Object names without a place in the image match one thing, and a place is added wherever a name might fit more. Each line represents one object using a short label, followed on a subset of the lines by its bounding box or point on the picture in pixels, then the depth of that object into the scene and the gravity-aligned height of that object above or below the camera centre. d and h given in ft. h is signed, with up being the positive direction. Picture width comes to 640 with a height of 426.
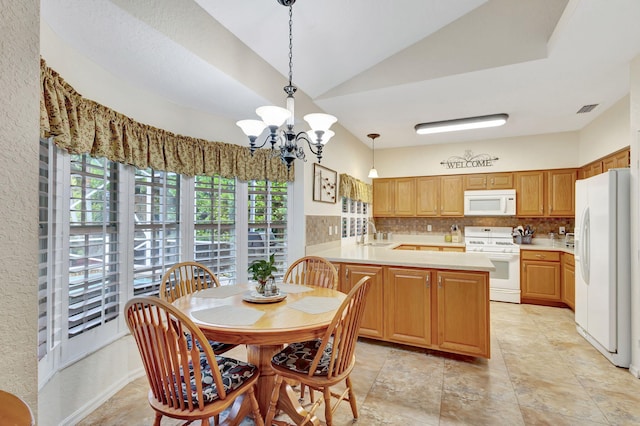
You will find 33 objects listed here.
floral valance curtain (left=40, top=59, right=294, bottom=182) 5.37 +1.77
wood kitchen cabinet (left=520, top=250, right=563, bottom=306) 14.32 -2.88
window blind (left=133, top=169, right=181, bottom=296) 7.98 -0.34
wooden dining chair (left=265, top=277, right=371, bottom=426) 5.08 -2.64
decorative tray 6.27 -1.72
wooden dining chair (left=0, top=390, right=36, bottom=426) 2.17 -1.46
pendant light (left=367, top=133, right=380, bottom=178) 15.58 +4.07
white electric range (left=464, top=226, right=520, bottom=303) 15.01 -2.51
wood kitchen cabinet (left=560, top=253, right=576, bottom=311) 13.23 -2.84
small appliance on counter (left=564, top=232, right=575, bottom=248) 14.94 -1.16
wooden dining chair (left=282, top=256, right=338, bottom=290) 8.51 -1.65
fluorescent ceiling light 12.60 +3.94
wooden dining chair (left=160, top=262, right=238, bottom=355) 6.59 -1.76
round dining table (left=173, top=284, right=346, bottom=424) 4.83 -1.80
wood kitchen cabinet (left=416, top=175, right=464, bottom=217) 17.31 +1.17
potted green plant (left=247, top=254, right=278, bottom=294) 6.45 -1.19
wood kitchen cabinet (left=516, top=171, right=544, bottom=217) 15.72 +1.19
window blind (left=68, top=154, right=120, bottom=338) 6.37 -0.64
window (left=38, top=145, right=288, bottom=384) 5.86 -0.53
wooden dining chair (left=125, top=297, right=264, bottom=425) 4.23 -2.16
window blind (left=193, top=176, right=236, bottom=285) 9.53 -0.32
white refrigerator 8.63 -1.45
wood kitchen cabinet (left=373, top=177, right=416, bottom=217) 18.45 +1.17
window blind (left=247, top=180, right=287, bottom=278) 10.80 -0.20
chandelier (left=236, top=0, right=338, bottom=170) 6.48 +1.91
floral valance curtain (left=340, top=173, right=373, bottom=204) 14.26 +1.38
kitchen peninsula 8.74 -2.49
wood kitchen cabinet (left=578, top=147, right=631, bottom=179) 11.18 +2.19
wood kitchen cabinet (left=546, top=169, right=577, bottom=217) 15.16 +1.22
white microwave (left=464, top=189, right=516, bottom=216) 15.99 +0.74
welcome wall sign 16.92 +3.12
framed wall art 11.91 +1.30
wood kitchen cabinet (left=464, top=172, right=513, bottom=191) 16.43 +1.92
